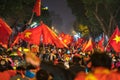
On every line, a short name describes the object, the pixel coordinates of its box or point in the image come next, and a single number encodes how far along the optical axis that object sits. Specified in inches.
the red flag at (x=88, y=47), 1094.6
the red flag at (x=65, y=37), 1600.6
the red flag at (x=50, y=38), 696.7
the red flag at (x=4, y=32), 610.0
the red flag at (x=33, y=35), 787.4
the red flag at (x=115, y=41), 768.5
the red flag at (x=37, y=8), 914.7
